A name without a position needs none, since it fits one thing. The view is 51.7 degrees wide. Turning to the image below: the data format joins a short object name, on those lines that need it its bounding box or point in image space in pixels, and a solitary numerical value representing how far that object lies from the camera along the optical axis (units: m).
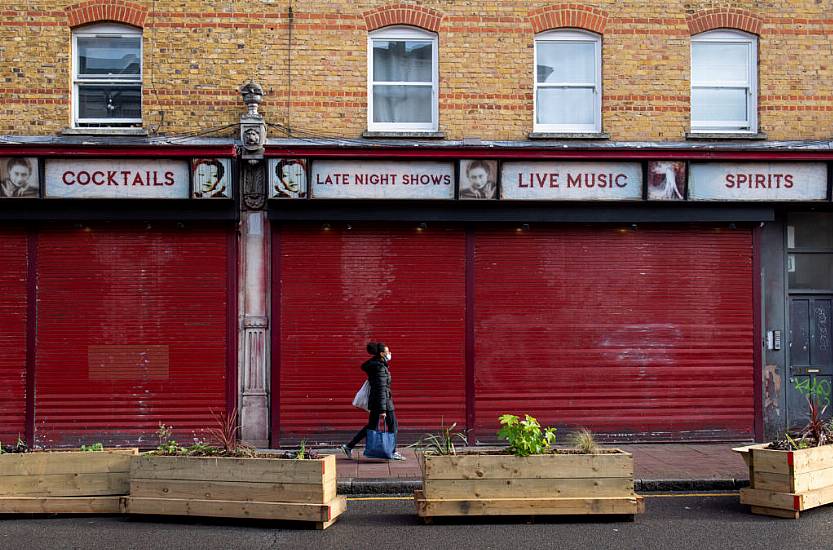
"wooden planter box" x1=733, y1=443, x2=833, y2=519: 8.73
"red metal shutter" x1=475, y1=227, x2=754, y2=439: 13.20
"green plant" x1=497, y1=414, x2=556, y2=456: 8.73
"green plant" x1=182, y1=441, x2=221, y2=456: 8.84
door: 13.69
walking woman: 11.54
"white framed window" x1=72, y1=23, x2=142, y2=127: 13.10
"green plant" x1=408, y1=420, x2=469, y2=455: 12.67
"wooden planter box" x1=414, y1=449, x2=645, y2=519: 8.58
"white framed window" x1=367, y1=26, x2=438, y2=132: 13.36
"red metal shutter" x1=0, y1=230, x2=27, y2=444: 12.80
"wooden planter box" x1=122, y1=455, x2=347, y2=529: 8.39
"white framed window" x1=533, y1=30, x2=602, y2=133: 13.40
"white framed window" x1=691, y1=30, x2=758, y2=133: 13.48
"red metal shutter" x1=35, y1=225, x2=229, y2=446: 12.82
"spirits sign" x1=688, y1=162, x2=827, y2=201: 12.95
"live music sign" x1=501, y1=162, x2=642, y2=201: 12.84
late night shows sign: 12.70
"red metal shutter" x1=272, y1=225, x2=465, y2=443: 12.98
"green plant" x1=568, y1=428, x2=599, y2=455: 8.94
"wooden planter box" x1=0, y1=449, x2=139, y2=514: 8.85
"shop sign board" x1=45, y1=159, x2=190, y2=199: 12.50
